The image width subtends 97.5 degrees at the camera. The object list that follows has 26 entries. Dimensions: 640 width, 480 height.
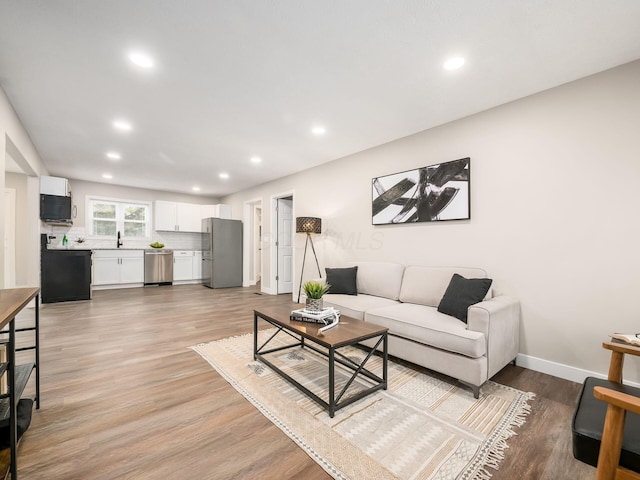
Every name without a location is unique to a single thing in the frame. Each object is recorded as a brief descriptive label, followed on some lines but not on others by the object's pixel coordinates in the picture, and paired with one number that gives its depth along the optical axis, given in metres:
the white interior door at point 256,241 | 7.33
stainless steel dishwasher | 6.88
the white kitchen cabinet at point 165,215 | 7.07
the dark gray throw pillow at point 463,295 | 2.35
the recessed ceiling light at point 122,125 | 3.24
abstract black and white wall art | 2.97
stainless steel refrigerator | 6.82
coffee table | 1.80
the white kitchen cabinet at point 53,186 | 4.63
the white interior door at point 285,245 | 6.11
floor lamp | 4.54
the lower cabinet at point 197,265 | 7.58
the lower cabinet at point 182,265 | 7.30
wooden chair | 0.89
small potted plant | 2.34
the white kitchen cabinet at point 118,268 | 6.35
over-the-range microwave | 4.62
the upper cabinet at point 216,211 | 7.35
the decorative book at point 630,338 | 1.39
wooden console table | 1.18
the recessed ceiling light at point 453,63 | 2.10
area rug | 1.40
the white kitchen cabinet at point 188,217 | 7.36
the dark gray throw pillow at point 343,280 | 3.51
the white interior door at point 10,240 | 4.63
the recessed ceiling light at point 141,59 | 2.06
